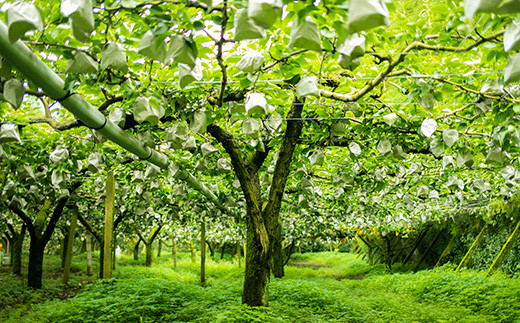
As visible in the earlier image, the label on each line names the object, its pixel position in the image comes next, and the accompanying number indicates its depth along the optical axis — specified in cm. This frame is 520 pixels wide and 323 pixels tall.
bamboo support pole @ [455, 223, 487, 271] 1121
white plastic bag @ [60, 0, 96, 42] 139
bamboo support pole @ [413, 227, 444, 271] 1507
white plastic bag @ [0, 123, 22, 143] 310
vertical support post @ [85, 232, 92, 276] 1300
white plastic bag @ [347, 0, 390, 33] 120
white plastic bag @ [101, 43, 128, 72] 200
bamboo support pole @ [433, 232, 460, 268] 1359
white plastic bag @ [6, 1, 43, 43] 142
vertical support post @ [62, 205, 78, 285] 916
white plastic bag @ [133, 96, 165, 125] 265
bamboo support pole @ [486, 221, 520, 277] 877
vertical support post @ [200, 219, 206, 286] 1115
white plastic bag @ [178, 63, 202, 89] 203
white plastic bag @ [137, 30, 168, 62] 184
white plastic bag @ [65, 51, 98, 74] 204
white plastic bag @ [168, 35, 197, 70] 178
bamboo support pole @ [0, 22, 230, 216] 196
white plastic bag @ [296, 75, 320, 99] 226
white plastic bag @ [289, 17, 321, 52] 151
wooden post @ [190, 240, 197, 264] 2413
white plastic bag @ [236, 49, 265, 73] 214
